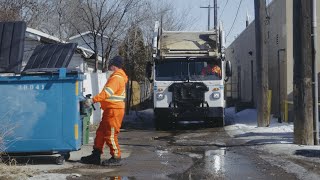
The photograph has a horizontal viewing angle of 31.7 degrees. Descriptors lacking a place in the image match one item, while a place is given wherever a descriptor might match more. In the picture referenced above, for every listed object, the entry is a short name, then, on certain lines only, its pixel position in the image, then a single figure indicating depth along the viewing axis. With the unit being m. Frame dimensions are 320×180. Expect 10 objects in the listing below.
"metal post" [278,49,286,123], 20.21
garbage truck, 17.53
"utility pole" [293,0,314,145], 11.70
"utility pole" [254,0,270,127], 17.02
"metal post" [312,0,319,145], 11.71
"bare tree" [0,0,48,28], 25.39
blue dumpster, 8.91
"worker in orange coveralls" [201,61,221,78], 17.64
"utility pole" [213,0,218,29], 38.81
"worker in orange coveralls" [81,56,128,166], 9.17
